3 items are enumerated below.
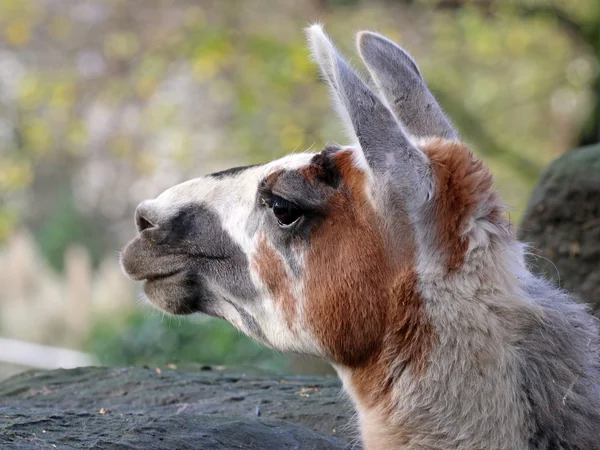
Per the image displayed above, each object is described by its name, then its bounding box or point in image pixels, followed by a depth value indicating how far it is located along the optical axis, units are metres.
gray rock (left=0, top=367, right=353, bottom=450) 6.59
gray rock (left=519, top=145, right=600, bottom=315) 11.59
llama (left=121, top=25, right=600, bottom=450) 5.92
